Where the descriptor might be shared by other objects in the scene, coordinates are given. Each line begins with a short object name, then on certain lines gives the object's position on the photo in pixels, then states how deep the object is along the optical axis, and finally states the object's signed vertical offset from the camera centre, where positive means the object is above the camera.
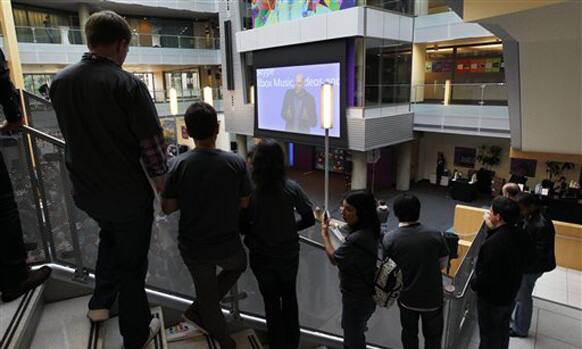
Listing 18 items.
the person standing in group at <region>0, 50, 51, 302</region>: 1.81 -0.63
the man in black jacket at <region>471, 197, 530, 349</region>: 2.87 -1.37
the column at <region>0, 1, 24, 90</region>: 10.84 +1.76
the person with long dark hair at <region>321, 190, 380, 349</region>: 2.21 -0.94
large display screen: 11.71 -0.07
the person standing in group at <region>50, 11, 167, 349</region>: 1.58 -0.20
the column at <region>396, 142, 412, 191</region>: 13.73 -2.76
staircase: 1.70 -1.14
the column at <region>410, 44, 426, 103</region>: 12.67 +0.75
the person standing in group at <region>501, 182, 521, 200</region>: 3.85 -1.06
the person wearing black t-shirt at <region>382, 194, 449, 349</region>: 2.40 -1.08
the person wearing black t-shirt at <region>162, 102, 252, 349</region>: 1.83 -0.54
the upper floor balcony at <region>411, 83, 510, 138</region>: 10.62 -0.55
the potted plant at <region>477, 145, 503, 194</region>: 13.07 -2.68
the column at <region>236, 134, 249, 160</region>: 16.38 -2.00
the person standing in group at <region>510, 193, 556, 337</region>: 3.60 -1.41
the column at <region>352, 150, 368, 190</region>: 12.01 -2.45
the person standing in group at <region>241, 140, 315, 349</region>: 2.04 -0.78
